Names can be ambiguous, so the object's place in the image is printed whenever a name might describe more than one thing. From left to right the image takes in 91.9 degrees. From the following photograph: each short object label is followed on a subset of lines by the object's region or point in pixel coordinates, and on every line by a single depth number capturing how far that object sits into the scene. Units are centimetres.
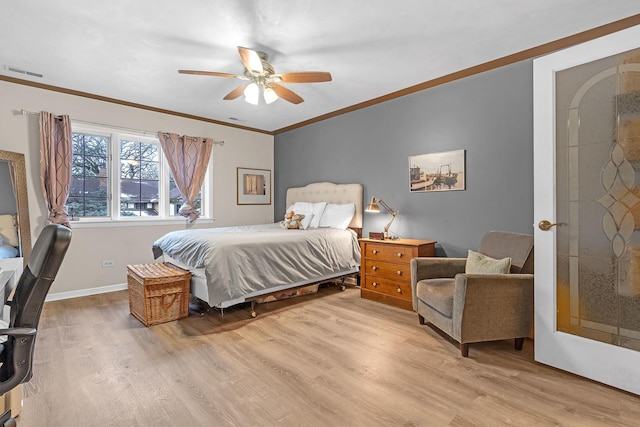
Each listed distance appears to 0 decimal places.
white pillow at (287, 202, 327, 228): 462
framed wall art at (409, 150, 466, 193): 346
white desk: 155
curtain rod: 359
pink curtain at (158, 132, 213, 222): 465
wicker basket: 292
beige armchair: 229
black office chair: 126
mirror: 337
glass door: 190
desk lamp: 388
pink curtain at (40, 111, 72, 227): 363
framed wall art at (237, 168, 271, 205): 556
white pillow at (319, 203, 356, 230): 440
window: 409
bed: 297
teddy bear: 437
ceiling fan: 263
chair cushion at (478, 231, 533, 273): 261
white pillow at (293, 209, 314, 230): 459
